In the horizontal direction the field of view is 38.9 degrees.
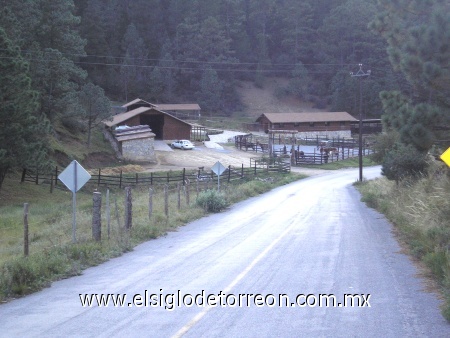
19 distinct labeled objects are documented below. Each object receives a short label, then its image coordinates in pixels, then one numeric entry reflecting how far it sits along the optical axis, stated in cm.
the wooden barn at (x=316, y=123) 9412
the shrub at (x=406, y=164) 2912
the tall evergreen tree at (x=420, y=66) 1766
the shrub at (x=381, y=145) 4697
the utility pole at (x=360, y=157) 5009
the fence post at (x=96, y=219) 1673
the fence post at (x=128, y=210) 1934
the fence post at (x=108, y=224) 1766
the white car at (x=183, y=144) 7319
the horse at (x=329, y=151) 7644
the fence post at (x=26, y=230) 1391
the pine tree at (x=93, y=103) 6122
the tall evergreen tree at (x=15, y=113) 3638
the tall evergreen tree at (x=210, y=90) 10400
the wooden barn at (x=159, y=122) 7718
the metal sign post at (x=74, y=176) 1577
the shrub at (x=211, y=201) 2888
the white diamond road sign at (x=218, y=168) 3127
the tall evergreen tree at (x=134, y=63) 10125
